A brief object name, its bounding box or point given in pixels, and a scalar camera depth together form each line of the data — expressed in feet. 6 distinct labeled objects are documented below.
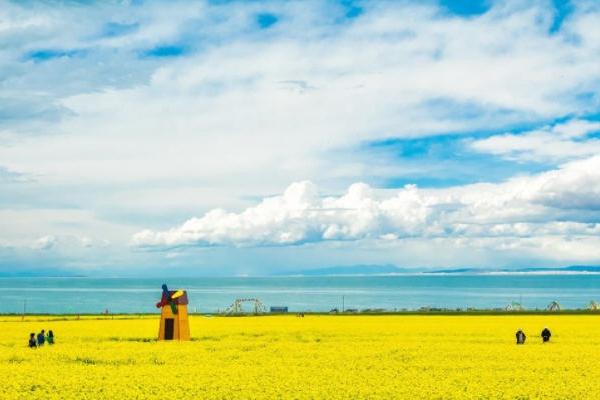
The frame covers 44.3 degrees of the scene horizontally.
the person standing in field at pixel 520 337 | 159.22
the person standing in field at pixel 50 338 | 165.68
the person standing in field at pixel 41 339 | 160.86
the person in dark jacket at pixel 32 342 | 158.20
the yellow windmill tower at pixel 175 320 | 167.43
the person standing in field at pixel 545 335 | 162.93
